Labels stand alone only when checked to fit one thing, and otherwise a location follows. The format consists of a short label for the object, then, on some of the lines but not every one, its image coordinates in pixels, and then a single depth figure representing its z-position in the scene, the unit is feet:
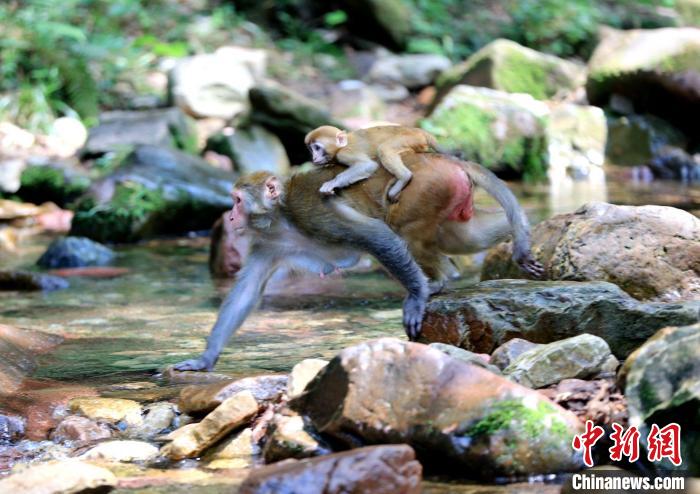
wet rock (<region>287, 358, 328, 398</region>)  27.30
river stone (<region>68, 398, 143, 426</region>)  29.48
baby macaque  34.94
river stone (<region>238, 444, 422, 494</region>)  21.33
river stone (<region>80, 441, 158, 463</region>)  26.43
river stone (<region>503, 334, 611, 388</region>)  27.04
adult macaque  34.22
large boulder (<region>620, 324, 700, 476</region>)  22.74
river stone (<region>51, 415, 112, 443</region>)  28.35
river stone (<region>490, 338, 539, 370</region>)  29.12
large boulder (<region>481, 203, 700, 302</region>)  35.27
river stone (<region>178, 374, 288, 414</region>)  28.55
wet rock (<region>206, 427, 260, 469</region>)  25.98
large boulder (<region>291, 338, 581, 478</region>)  23.25
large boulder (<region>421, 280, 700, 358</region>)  30.01
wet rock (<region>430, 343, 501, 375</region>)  27.53
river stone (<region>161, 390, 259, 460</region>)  26.58
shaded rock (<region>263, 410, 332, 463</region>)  24.63
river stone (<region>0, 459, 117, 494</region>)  22.39
